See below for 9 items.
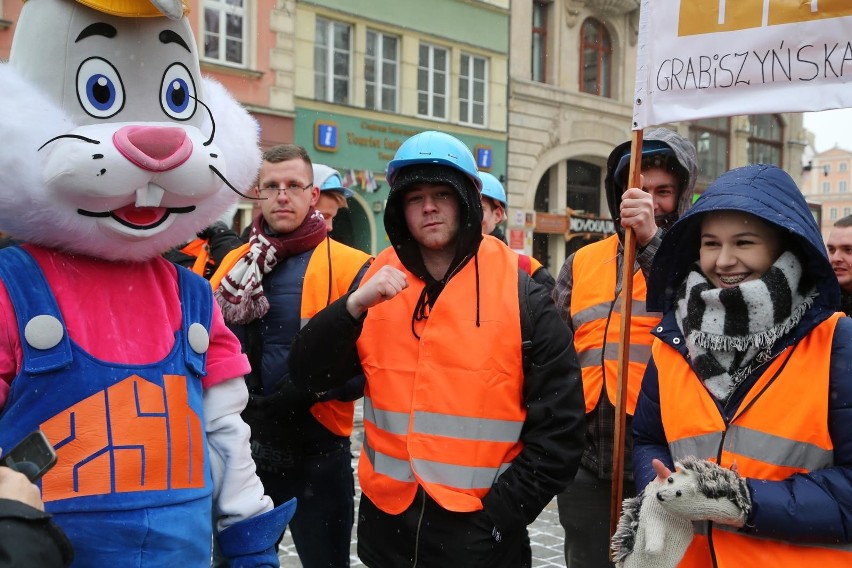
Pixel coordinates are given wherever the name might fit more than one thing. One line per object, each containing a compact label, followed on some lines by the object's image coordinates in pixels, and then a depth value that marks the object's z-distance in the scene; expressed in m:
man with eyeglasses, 3.48
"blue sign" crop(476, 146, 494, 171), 18.86
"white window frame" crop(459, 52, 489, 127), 18.67
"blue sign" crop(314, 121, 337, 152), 15.94
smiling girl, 2.09
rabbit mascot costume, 1.96
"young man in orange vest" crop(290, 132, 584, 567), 2.54
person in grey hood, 3.06
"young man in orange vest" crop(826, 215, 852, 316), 4.19
